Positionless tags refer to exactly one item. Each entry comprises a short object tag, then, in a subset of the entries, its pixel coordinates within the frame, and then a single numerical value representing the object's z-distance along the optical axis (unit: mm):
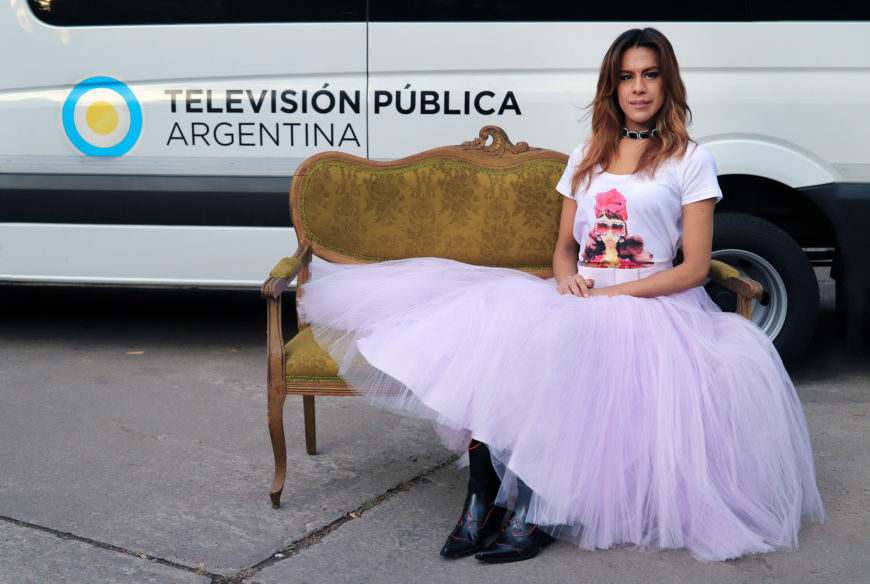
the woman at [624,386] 2543
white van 4062
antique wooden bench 3428
